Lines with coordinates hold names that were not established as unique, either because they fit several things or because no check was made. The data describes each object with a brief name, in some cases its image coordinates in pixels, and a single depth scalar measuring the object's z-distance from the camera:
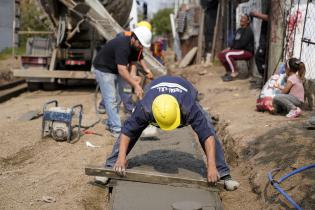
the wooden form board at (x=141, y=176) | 4.80
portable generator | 6.74
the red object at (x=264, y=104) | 7.67
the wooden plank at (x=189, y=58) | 18.58
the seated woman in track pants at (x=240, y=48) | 11.31
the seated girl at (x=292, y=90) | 7.31
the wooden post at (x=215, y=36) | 15.85
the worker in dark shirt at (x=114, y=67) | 7.03
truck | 11.16
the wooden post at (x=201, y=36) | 17.70
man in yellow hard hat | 4.19
